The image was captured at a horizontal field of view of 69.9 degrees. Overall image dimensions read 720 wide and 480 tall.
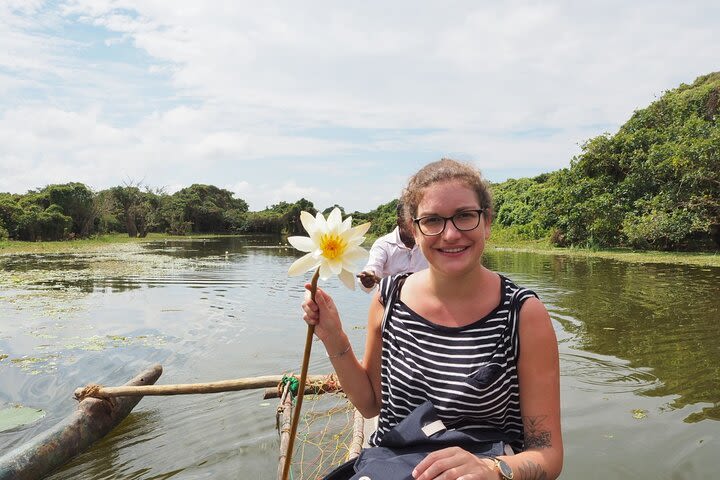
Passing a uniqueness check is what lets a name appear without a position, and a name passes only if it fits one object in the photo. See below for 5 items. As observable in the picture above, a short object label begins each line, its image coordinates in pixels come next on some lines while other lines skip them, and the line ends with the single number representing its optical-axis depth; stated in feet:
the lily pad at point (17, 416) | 16.68
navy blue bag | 4.59
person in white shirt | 15.65
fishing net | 12.35
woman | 4.83
